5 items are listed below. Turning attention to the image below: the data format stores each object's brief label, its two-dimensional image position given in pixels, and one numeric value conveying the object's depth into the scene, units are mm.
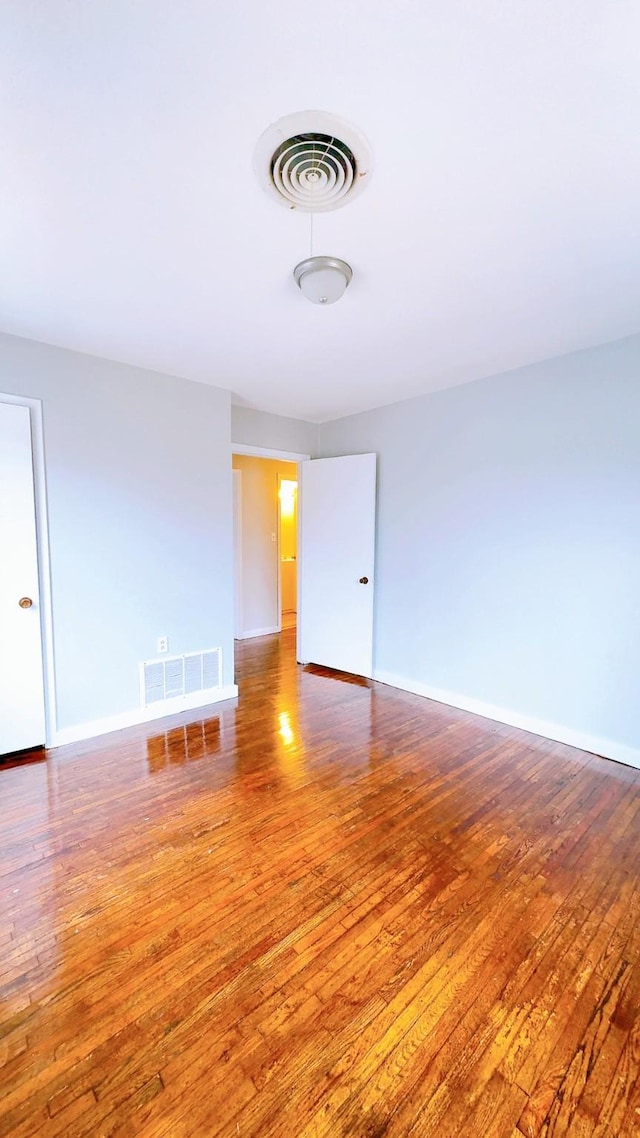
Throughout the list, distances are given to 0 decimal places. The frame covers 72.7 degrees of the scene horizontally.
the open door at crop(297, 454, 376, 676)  3861
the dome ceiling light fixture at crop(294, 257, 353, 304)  1674
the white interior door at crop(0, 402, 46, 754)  2439
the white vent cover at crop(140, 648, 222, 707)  3088
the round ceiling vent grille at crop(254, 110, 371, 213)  1150
